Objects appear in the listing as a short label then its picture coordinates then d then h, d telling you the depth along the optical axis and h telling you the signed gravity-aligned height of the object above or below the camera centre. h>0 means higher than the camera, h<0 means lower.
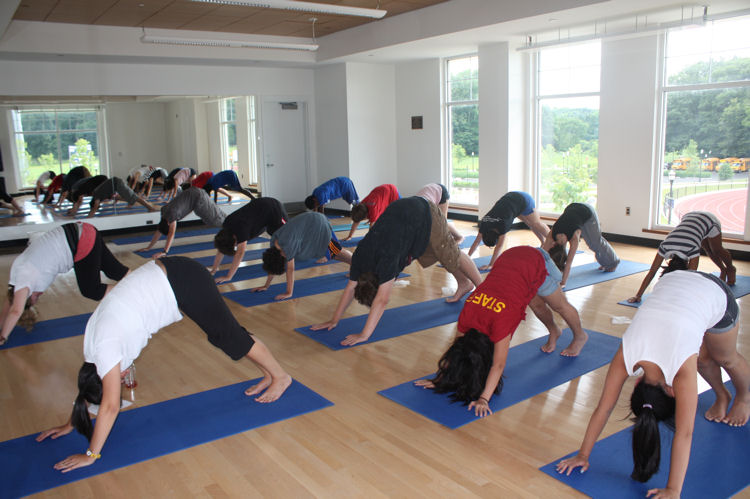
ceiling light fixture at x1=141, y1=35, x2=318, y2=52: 7.05 +1.43
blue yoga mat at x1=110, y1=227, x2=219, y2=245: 8.37 -1.05
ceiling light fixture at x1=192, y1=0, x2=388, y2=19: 5.66 +1.49
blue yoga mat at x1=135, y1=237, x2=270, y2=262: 7.42 -1.09
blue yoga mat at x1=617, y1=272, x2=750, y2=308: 4.81 -1.16
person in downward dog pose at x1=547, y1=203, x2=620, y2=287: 5.19 -0.68
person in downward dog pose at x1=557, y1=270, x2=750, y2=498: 2.00 -0.70
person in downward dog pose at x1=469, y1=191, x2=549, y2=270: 5.44 -0.60
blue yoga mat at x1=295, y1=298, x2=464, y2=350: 4.23 -1.22
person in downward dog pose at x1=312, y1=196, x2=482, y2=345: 3.68 -0.62
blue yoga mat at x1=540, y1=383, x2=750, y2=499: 2.29 -1.26
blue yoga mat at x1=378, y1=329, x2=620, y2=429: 3.05 -1.25
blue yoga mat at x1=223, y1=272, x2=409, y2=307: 5.28 -1.19
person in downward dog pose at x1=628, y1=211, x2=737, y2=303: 4.41 -0.70
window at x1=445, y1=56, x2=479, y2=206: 9.18 +0.45
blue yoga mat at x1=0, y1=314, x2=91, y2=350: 4.36 -1.25
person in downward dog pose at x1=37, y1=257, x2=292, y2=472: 2.38 -0.69
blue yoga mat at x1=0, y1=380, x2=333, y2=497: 2.57 -1.29
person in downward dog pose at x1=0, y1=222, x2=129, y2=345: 3.89 -0.67
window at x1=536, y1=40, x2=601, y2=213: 7.73 +0.39
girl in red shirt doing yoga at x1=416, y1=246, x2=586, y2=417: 2.76 -0.78
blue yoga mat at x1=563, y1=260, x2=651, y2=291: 5.54 -1.15
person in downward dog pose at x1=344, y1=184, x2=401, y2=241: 6.20 -0.48
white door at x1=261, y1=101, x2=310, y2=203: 10.23 +0.16
